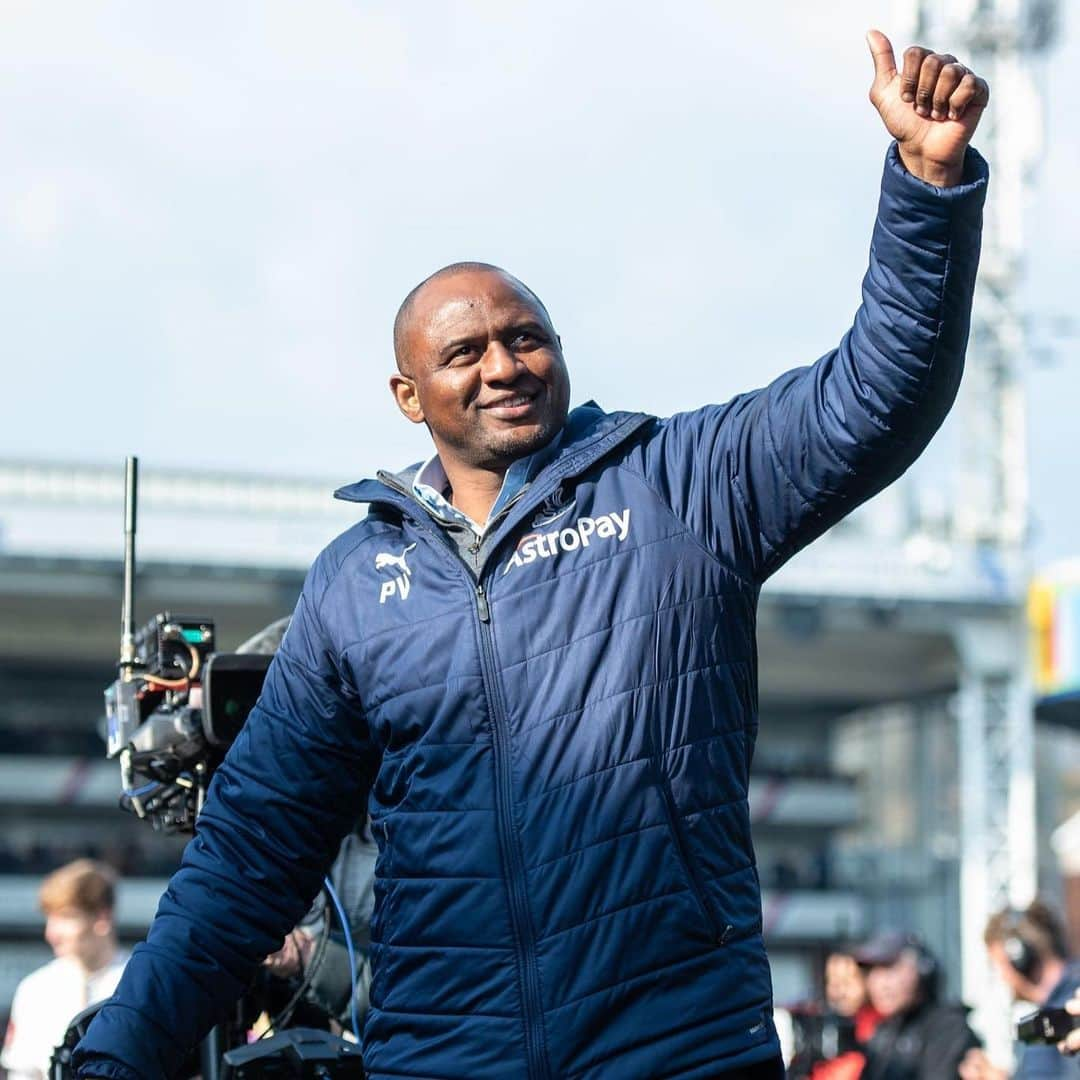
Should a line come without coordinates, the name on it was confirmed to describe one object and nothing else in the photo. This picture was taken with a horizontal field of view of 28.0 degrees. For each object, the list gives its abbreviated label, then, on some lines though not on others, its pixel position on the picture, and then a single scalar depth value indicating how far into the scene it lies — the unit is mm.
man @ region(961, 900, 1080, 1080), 6180
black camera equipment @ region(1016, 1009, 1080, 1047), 4410
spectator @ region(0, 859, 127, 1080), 5660
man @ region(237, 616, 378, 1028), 4367
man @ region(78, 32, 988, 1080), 2596
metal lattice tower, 24625
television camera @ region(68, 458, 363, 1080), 3986
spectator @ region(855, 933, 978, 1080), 6680
